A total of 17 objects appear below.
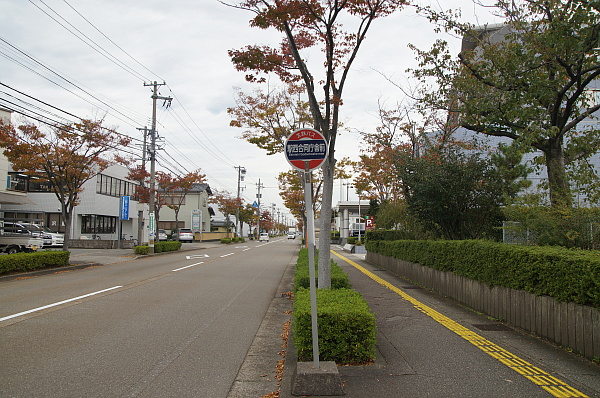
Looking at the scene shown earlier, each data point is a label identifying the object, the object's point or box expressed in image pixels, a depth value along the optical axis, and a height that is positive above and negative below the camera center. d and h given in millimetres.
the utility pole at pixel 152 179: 26406 +2652
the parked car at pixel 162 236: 48331 -1438
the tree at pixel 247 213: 70812 +1798
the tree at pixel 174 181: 32188 +3164
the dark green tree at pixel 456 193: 13344 +1021
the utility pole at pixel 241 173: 64294 +7607
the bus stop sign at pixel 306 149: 4910 +861
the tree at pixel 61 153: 16422 +2711
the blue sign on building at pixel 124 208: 31611 +1085
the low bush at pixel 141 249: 25859 -1569
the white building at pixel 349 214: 59856 +1640
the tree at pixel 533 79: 8523 +3417
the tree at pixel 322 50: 7660 +3538
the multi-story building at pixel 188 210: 64125 +2040
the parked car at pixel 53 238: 29609 -1145
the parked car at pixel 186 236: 49750 -1444
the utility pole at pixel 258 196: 81162 +5377
